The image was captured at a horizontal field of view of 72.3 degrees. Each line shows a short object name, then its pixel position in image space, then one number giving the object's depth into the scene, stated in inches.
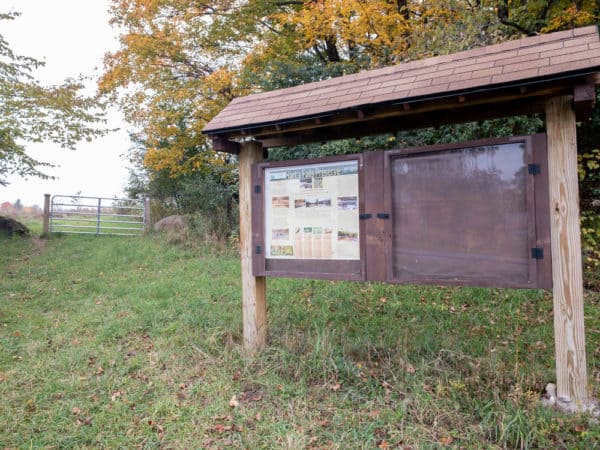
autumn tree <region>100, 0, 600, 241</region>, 388.2
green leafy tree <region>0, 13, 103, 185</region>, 425.1
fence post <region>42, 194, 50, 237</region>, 578.6
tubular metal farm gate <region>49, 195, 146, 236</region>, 586.9
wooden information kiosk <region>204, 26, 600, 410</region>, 131.0
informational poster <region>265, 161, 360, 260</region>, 165.5
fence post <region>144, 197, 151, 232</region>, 587.8
